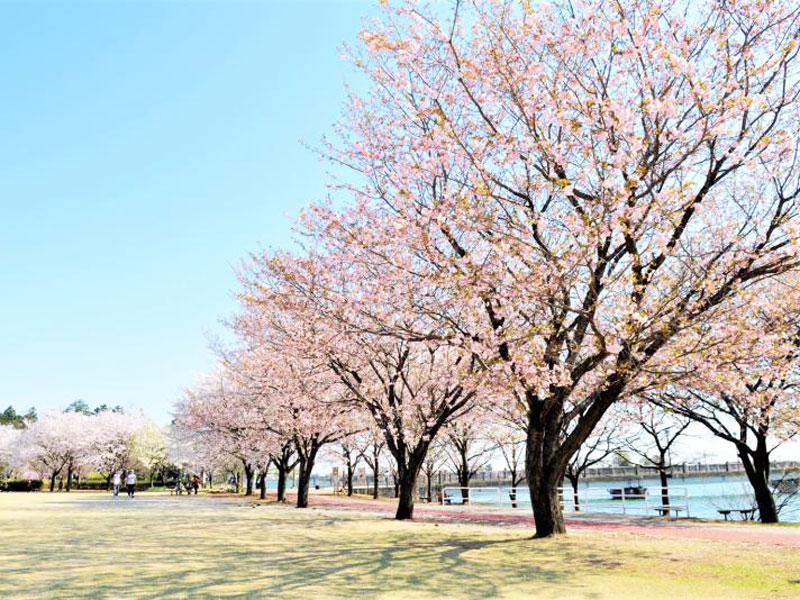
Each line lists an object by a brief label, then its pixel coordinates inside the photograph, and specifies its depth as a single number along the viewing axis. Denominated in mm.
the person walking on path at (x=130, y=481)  40153
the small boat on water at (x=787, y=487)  26156
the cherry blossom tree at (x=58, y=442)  61781
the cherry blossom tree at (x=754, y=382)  10227
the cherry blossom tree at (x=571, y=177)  9547
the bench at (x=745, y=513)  22931
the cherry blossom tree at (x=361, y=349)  13773
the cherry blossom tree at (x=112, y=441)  62781
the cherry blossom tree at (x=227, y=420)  32000
